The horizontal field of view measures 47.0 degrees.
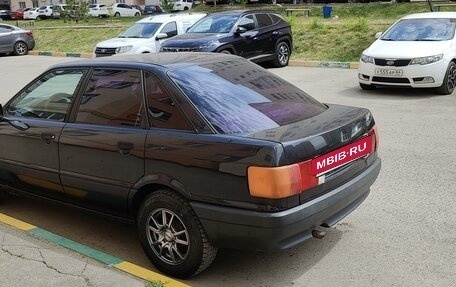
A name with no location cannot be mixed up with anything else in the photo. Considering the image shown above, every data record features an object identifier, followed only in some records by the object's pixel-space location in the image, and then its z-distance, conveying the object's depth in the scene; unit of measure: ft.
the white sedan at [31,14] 169.37
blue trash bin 91.36
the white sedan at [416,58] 31.96
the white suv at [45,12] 167.32
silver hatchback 74.69
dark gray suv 43.52
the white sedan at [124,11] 169.99
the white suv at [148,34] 50.80
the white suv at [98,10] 162.62
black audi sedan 10.70
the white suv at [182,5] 169.63
